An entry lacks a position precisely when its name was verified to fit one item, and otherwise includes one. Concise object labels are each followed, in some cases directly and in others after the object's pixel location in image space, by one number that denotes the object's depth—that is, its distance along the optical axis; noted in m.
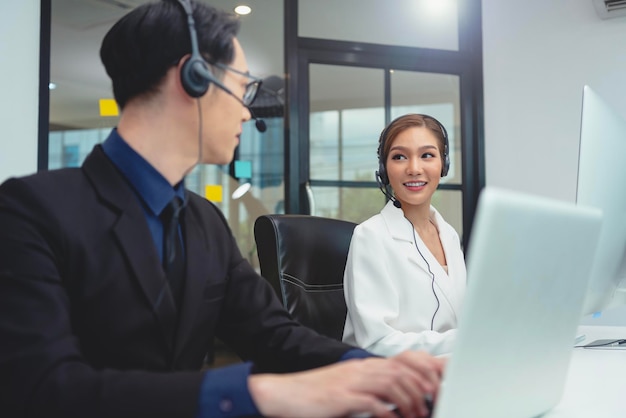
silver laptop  0.61
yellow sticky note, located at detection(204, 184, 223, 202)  3.54
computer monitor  1.21
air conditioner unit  3.36
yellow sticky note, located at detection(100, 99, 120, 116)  3.26
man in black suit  0.72
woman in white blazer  1.50
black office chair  1.63
